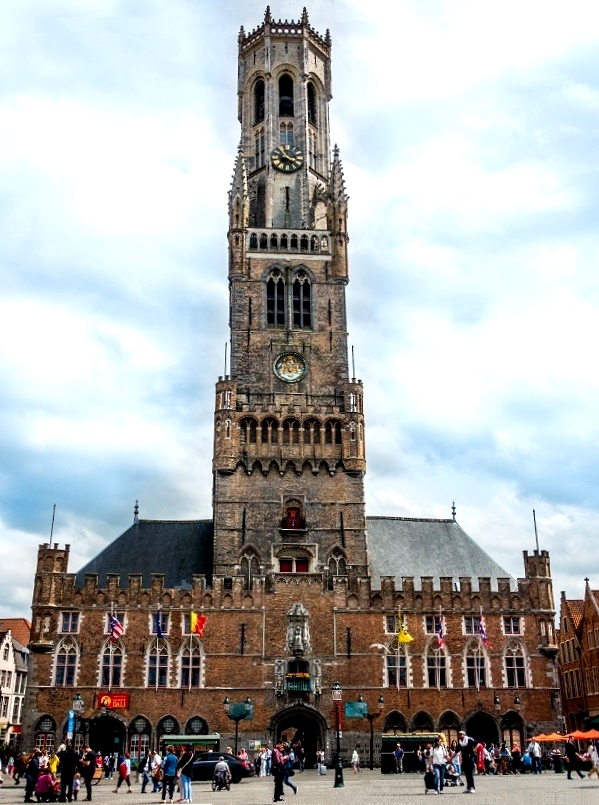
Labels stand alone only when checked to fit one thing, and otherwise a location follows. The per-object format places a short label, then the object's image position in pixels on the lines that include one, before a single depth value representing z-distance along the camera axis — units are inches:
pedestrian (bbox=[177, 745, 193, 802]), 1053.2
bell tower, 2186.3
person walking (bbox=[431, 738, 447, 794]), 1171.3
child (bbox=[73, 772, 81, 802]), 1173.7
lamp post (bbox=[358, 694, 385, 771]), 1985.7
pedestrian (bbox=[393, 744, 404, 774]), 1766.7
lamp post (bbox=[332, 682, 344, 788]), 1355.8
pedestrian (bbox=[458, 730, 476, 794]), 1087.0
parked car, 1568.7
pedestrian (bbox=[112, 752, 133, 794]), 1373.0
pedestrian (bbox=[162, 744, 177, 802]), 1071.0
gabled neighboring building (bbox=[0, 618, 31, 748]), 2797.7
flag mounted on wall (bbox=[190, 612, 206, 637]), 1979.6
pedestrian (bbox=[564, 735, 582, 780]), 1481.9
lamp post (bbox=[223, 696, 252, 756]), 1968.5
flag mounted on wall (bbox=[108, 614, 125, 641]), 1956.9
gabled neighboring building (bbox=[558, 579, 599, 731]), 2468.0
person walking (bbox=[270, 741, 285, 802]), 1028.5
